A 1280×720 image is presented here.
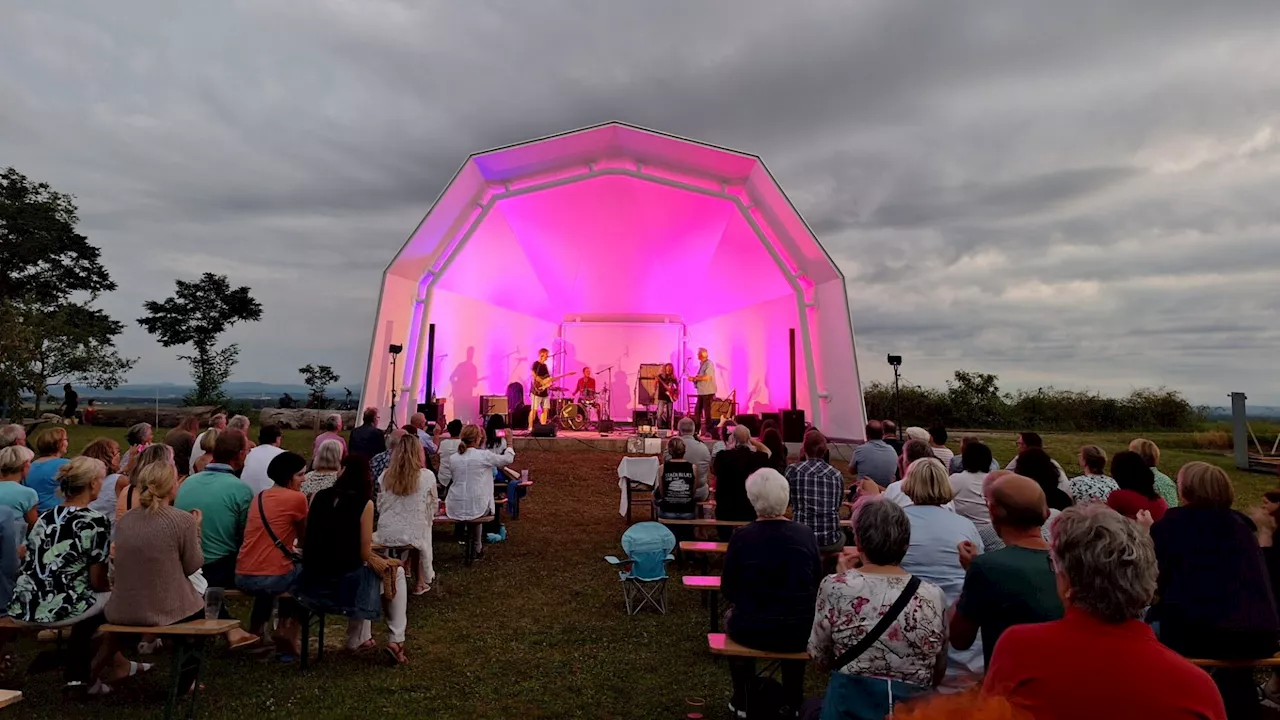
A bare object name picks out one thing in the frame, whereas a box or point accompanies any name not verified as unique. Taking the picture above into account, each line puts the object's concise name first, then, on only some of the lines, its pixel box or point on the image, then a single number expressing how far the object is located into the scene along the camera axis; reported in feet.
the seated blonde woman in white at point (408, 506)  15.19
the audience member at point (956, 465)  18.00
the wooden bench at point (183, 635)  10.12
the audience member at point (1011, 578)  6.89
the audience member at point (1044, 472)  12.79
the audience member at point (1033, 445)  13.70
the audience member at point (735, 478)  18.66
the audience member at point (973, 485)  13.47
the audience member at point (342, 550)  12.13
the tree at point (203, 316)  100.27
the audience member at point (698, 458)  23.49
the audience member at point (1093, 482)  13.48
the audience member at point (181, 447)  15.38
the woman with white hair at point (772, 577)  9.29
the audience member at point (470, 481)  20.15
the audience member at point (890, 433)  22.96
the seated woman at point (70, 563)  10.49
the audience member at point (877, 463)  18.62
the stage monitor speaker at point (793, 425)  42.98
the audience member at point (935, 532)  9.48
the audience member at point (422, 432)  24.59
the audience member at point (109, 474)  13.95
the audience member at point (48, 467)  14.26
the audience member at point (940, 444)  18.99
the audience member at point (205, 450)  14.96
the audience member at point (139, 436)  16.60
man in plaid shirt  15.14
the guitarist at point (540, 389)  49.32
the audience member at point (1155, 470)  14.14
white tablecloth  25.88
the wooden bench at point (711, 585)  13.12
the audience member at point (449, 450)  21.08
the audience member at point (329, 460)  14.42
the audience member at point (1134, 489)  11.65
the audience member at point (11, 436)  15.06
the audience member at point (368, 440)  22.40
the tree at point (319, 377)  92.68
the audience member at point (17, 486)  11.73
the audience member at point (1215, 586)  8.93
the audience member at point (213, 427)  16.55
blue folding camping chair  16.35
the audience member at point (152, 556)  10.44
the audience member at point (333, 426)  20.42
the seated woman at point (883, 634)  6.94
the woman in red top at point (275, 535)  12.59
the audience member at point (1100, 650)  4.20
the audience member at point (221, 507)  13.02
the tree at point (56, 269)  60.85
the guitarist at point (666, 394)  49.49
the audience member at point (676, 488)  20.47
